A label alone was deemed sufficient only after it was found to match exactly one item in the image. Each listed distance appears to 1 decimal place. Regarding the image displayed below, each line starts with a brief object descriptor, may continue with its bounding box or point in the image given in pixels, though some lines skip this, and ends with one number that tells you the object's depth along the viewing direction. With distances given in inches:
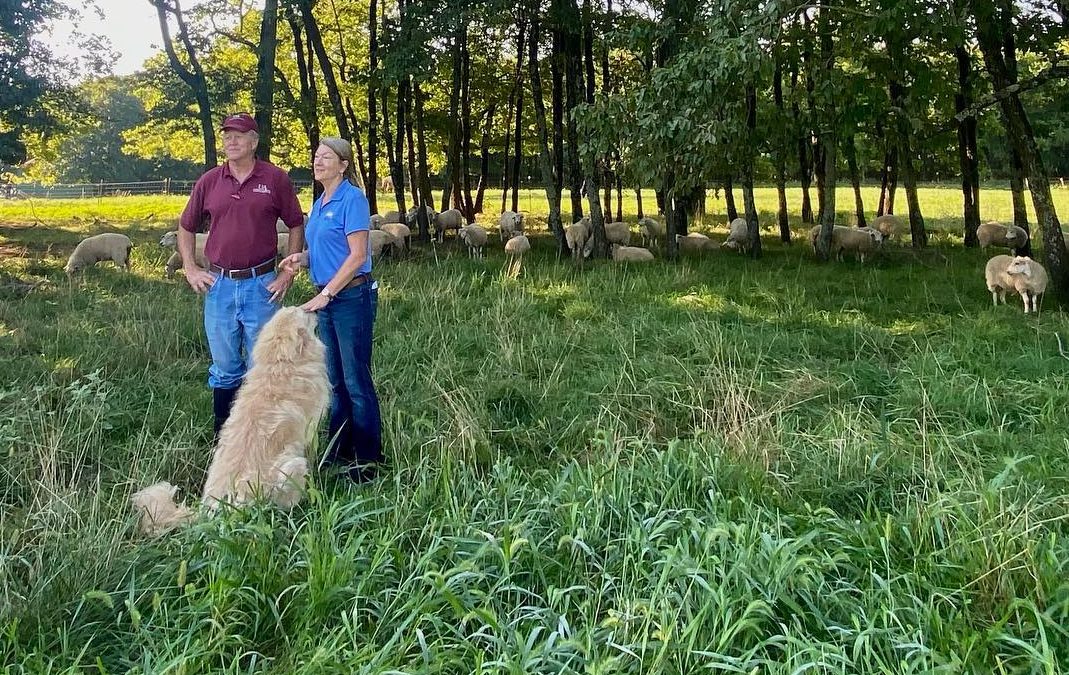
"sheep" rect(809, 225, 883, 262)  593.0
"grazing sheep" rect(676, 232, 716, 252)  666.8
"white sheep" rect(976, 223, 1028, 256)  677.9
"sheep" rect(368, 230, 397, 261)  615.5
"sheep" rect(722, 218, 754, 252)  665.8
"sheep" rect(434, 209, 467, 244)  805.9
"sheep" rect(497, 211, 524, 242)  778.2
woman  167.6
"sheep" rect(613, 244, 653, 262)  579.8
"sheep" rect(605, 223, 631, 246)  703.1
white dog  142.7
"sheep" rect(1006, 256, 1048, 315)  355.3
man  182.1
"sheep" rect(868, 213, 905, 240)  766.5
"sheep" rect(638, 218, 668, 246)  781.9
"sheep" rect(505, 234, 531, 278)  613.1
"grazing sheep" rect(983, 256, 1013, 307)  376.5
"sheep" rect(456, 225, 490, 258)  671.1
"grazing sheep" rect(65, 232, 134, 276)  538.6
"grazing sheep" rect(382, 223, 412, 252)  676.7
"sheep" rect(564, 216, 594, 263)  623.8
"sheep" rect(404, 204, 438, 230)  830.5
